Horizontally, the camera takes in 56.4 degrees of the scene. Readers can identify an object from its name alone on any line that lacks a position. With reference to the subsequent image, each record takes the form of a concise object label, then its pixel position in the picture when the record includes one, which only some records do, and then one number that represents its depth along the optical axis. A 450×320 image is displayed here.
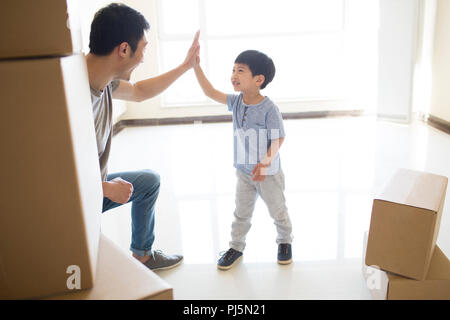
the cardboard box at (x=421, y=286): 1.38
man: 1.37
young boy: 1.76
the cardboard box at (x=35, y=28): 0.80
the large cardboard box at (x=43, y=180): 0.79
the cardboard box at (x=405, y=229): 1.35
